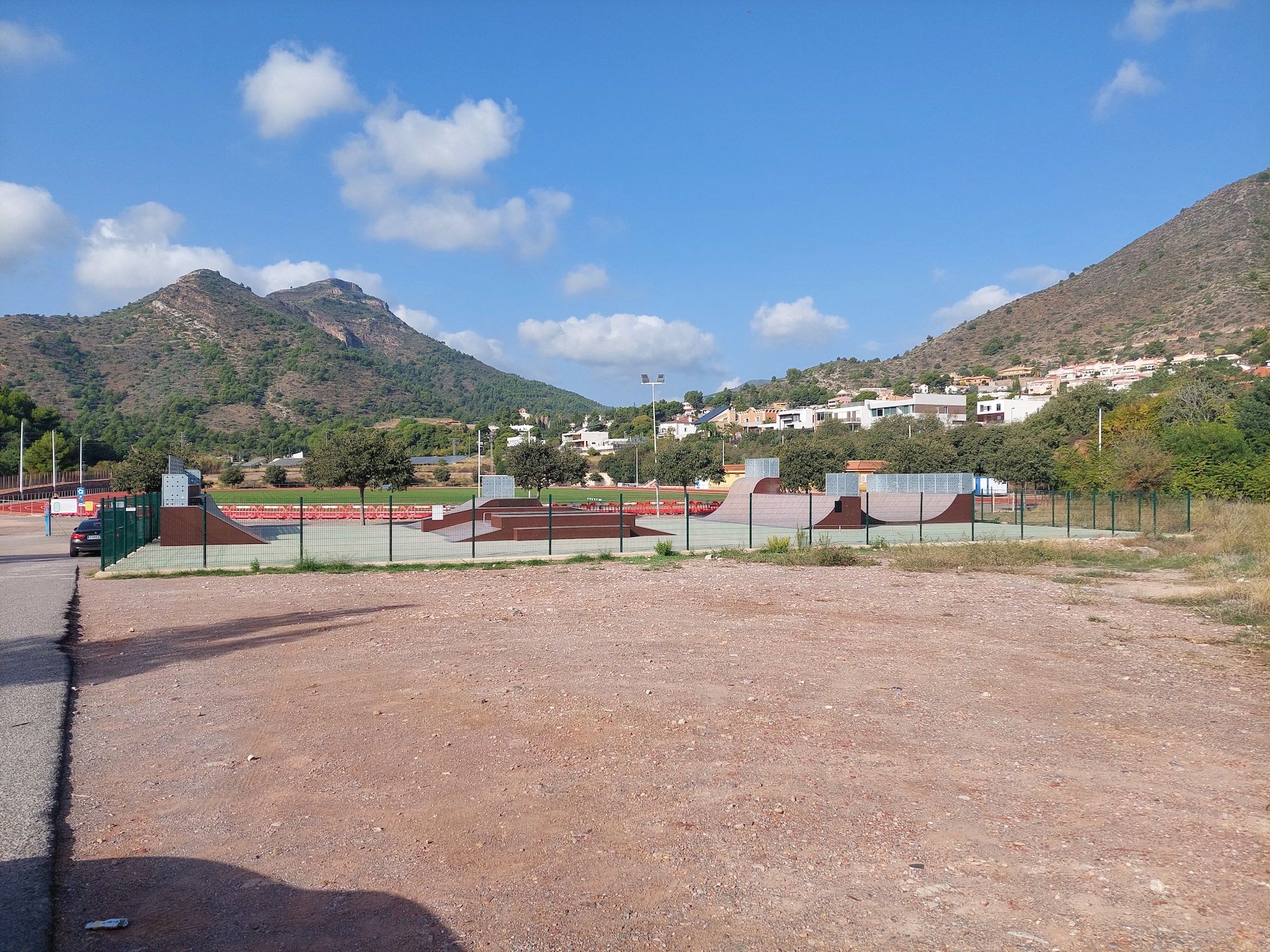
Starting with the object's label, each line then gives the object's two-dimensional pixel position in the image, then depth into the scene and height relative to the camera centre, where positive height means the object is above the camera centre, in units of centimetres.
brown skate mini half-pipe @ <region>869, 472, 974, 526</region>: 3825 -109
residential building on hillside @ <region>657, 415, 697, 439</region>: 15062 +906
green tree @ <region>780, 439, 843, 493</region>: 5238 +53
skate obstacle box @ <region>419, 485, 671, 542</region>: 2933 -175
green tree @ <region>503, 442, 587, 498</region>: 5122 +53
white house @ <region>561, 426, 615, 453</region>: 16250 +670
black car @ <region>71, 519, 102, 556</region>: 2648 -197
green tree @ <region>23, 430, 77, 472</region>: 9038 +226
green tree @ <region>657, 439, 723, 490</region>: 5603 +64
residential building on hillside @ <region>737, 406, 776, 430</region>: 16400 +1066
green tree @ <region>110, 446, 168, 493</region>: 5353 +19
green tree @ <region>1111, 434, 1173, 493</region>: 4178 +26
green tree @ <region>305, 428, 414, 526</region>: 4431 +78
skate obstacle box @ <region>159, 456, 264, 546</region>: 2728 -155
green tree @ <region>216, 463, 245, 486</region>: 9519 -18
